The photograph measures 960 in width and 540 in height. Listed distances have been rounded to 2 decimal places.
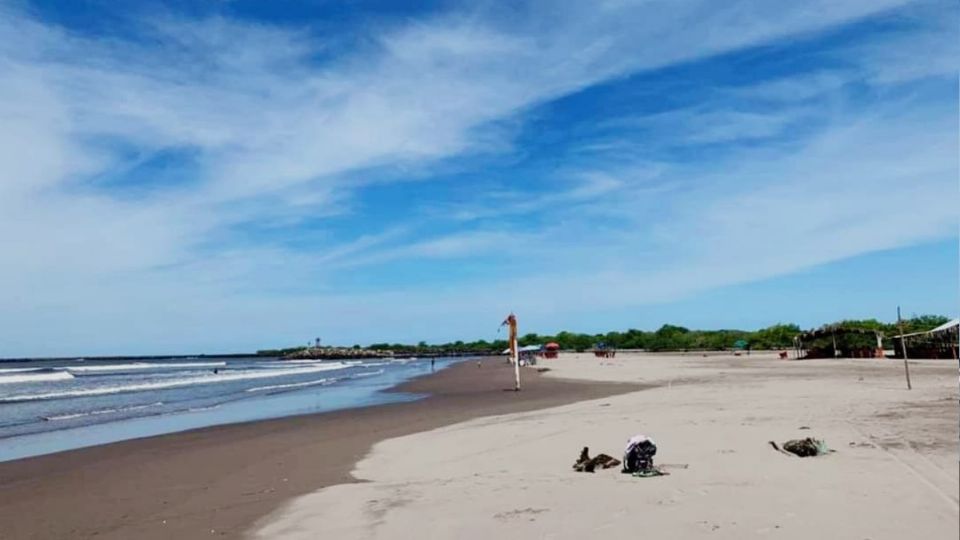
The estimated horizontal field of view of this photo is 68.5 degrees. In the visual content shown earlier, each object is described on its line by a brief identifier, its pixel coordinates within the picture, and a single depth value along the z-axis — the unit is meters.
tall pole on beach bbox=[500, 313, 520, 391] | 28.14
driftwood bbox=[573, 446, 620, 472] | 9.38
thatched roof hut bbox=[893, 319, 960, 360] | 38.38
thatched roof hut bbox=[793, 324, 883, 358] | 48.28
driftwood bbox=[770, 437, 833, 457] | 8.87
